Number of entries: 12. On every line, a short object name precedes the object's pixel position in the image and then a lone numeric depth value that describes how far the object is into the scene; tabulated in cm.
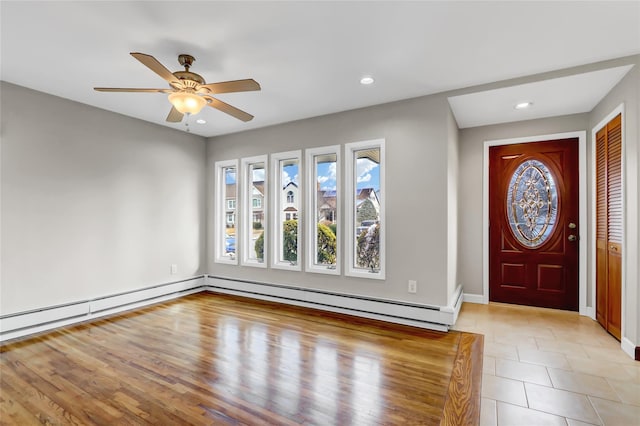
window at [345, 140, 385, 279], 408
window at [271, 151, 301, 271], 475
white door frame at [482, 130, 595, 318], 400
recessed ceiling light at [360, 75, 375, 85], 319
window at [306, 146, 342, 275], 439
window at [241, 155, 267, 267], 509
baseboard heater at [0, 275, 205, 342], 329
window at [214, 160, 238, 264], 540
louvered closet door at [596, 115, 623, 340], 314
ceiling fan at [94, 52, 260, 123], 250
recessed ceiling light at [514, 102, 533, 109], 368
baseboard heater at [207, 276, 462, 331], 353
